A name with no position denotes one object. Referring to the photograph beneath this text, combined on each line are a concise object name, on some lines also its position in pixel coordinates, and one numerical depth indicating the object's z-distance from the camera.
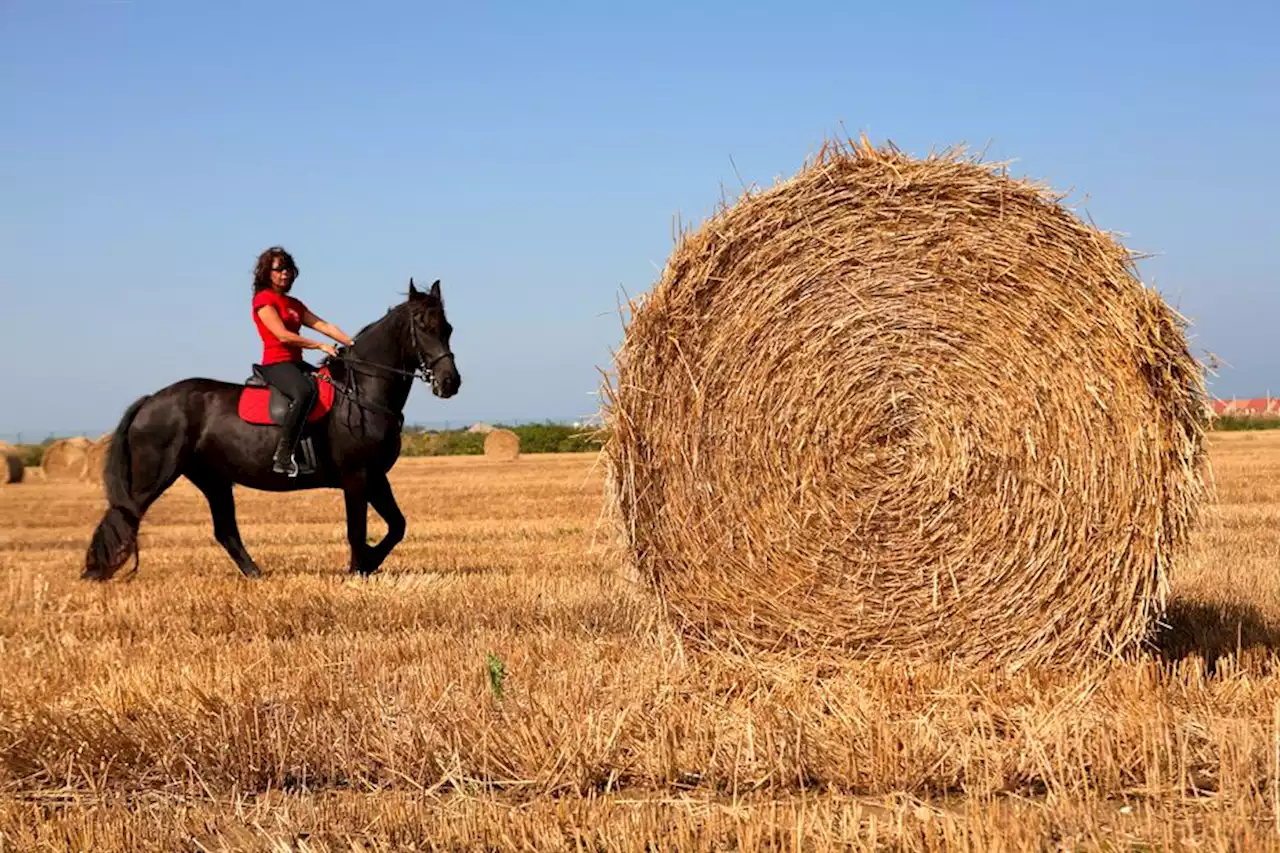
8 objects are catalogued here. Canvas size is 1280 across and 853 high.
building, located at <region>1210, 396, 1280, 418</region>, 43.12
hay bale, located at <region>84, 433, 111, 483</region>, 28.50
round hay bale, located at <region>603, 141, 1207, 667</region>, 5.62
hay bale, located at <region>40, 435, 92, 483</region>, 29.30
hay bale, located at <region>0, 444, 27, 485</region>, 28.19
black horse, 9.77
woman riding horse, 9.50
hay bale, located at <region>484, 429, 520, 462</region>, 35.53
